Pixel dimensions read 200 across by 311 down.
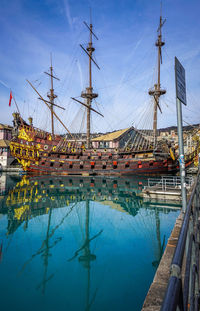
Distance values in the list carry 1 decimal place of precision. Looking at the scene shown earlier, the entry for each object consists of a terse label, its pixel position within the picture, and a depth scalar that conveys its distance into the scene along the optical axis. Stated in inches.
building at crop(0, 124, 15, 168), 1990.7
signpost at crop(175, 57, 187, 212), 210.2
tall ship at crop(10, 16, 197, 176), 1380.4
